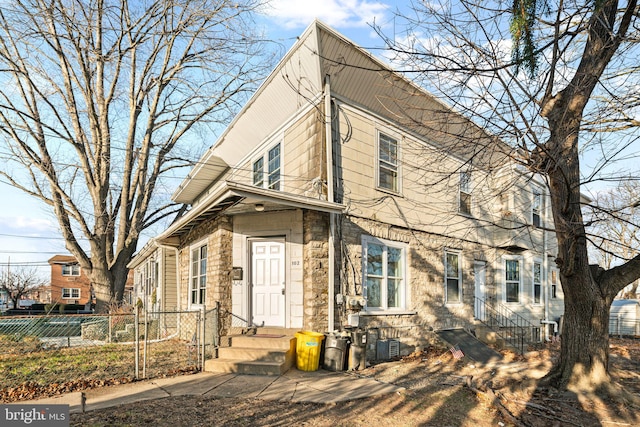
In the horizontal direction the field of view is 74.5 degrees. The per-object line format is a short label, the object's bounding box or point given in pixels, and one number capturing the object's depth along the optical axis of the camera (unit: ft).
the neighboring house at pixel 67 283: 182.50
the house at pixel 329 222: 28.91
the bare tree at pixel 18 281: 160.56
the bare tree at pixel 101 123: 54.03
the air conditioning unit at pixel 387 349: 30.50
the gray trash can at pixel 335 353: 26.63
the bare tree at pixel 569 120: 14.99
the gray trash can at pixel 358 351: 27.07
